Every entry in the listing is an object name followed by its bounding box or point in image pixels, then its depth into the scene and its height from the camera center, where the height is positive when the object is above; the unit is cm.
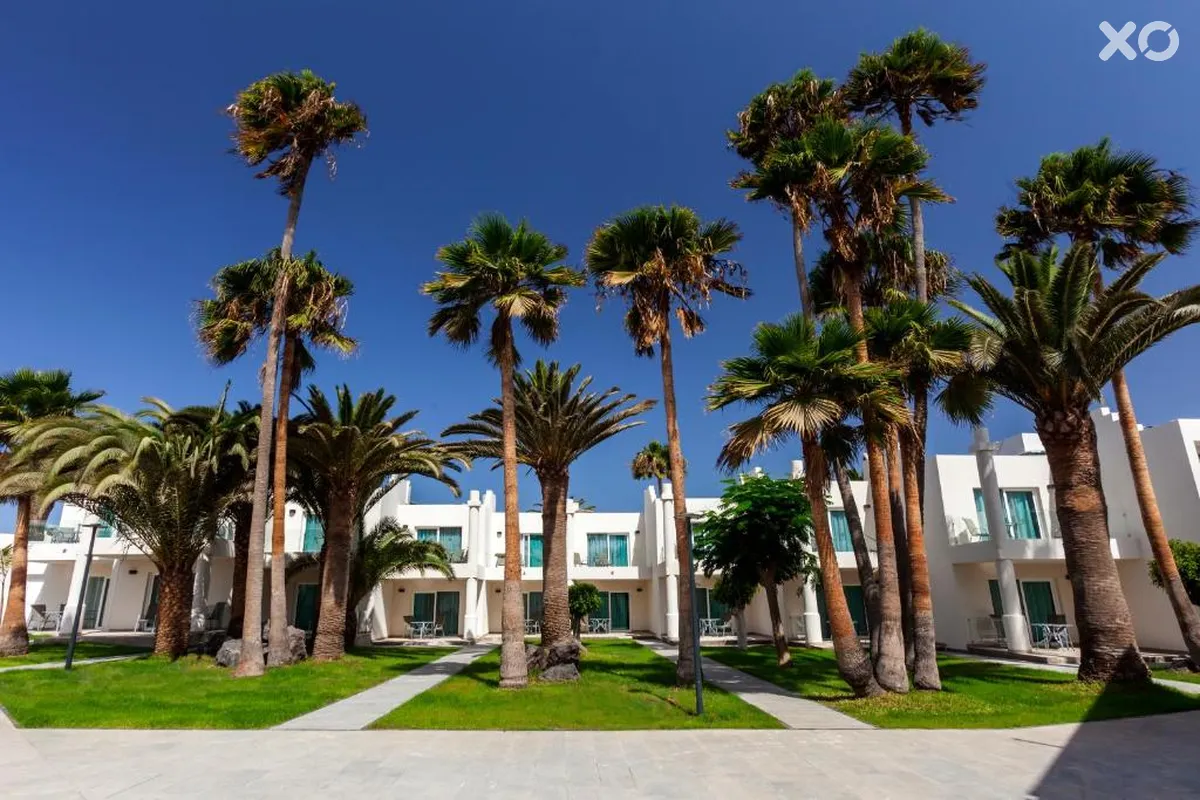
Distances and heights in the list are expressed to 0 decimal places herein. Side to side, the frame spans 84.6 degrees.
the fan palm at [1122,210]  1524 +839
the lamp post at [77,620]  1642 -73
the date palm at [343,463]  1955 +364
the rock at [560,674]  1552 -214
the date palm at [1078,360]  1348 +436
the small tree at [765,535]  1759 +108
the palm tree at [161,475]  1905 +322
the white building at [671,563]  2038 +67
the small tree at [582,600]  2375 -69
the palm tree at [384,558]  2339 +91
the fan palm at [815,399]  1223 +328
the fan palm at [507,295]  1567 +703
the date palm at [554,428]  1855 +420
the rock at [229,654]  1770 -174
